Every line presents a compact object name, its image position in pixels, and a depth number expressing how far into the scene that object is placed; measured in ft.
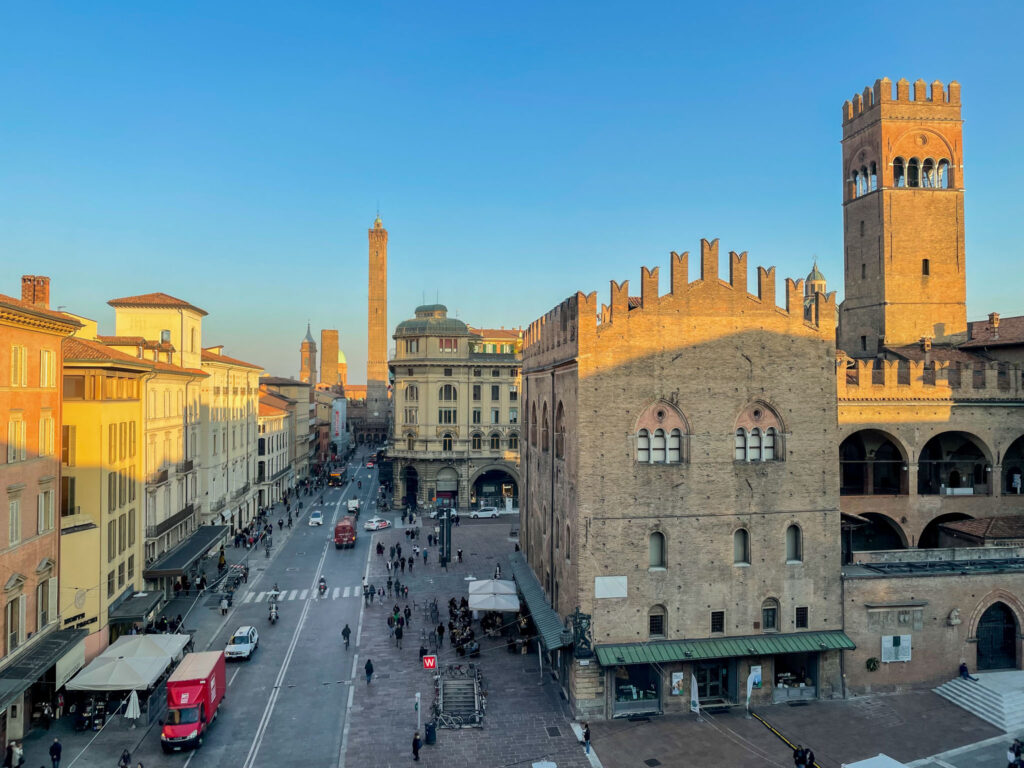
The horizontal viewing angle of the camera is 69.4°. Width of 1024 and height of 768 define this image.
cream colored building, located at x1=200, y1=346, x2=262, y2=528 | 187.01
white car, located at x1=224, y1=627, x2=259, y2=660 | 115.85
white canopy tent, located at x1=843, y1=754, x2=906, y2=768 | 71.61
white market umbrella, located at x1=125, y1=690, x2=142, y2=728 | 91.09
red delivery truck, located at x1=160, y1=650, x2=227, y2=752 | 85.87
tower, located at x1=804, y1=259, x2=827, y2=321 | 393.91
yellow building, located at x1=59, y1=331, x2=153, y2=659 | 107.34
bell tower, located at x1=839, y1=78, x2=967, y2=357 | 163.02
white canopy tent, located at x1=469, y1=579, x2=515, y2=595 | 127.85
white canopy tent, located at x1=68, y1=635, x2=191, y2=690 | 90.48
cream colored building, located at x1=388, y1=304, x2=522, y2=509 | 266.36
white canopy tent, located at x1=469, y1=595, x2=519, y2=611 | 122.53
